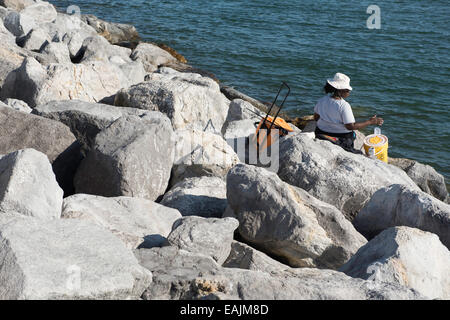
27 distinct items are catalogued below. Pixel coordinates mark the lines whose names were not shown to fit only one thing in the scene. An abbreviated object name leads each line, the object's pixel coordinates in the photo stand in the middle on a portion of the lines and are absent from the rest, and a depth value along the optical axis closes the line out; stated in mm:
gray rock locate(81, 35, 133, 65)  13203
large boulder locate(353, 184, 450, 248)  6434
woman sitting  9352
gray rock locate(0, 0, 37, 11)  20016
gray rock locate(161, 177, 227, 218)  6879
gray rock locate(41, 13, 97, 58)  14281
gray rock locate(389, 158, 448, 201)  10648
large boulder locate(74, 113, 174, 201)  6848
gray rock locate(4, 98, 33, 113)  8507
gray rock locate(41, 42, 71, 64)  12129
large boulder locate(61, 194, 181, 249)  5700
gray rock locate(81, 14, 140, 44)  21339
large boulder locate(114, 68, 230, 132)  9117
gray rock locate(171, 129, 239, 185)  7793
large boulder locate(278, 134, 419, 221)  7562
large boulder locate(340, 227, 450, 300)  5152
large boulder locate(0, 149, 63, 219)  5215
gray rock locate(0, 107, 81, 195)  7008
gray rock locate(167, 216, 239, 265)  5289
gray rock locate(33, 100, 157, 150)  7832
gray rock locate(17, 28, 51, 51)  13500
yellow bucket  9758
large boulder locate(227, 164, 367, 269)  6074
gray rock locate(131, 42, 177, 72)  16547
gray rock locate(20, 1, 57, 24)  18688
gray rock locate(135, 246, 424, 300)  4262
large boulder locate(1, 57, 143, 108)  9180
